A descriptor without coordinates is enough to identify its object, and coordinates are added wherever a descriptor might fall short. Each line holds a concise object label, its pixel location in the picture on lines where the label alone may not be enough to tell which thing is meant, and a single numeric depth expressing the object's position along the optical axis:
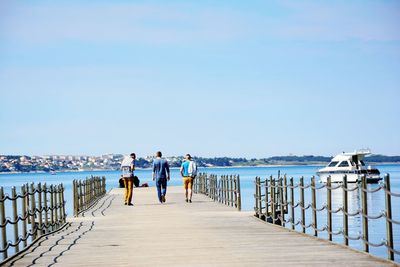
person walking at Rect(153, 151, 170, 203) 32.38
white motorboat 87.50
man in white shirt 31.50
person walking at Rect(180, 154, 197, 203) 33.84
